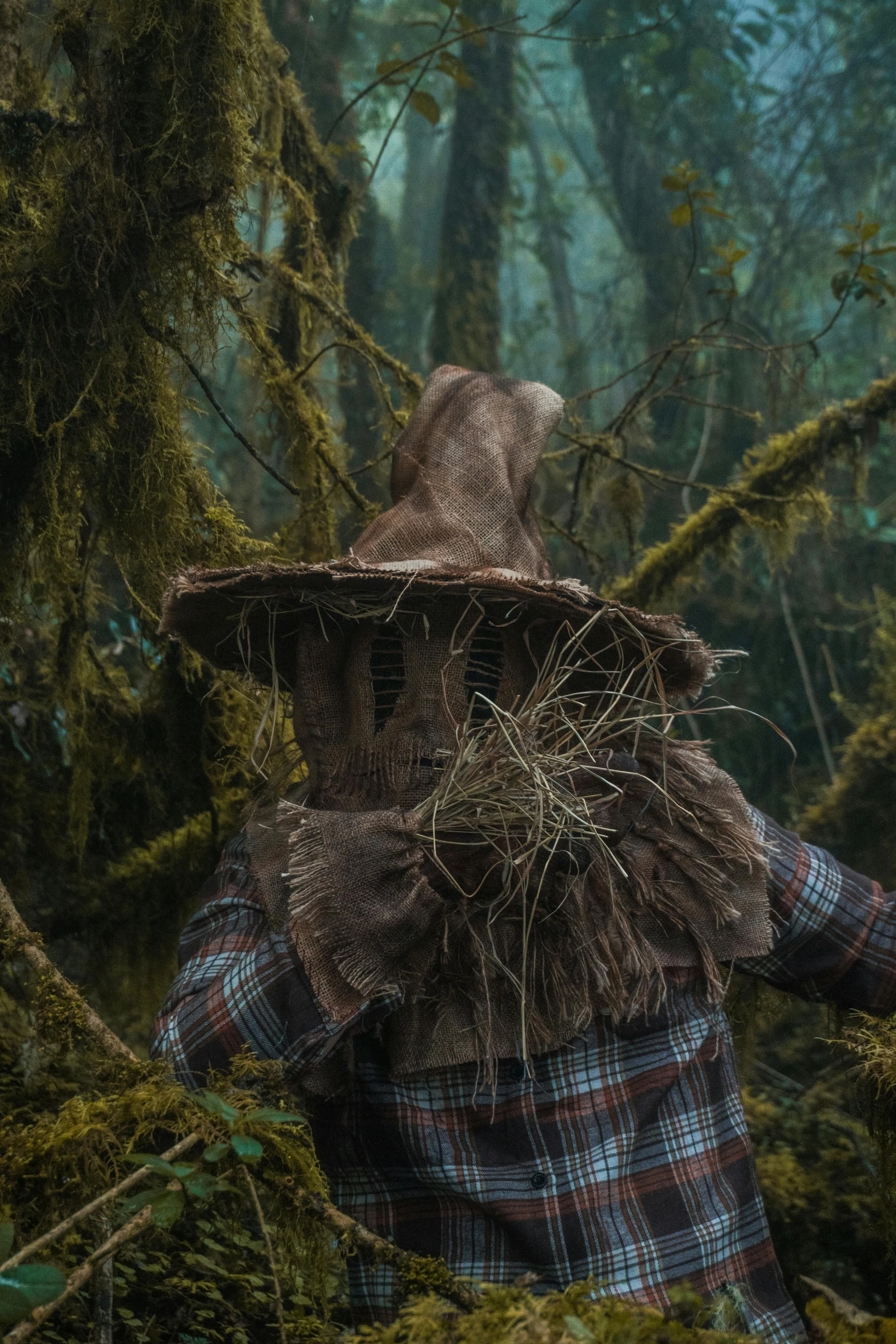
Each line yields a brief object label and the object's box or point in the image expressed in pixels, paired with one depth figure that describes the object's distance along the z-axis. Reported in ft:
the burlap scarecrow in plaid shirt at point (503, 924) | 4.95
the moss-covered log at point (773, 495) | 9.39
